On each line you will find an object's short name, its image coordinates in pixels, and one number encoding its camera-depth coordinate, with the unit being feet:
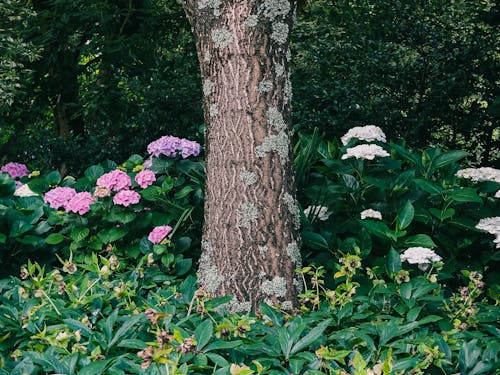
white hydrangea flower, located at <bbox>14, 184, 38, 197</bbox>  13.88
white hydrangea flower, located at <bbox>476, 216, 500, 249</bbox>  11.05
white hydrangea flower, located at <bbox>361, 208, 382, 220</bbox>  11.16
